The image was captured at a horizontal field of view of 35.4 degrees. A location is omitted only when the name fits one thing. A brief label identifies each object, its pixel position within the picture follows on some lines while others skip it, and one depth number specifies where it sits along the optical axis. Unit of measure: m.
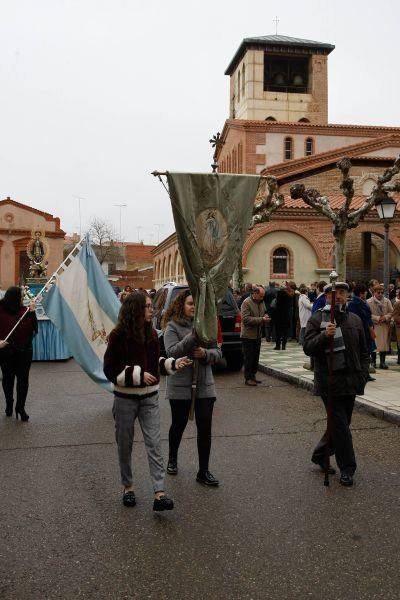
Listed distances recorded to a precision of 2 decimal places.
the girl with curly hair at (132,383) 4.90
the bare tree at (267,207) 15.96
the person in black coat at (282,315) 16.99
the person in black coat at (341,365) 5.68
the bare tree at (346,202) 13.56
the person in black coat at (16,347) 8.46
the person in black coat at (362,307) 11.16
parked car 13.12
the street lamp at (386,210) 13.80
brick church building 29.53
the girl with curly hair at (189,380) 5.53
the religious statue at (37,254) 27.84
